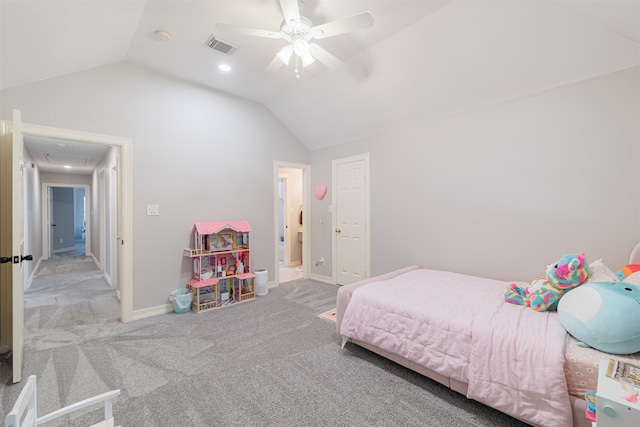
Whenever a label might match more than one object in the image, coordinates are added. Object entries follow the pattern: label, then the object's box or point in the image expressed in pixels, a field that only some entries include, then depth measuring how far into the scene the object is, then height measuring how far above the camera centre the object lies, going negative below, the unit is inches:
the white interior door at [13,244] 79.5 -10.1
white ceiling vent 107.3 +67.5
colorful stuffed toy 73.4 -19.9
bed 56.6 -33.7
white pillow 73.0 -17.8
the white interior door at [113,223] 167.6 -7.4
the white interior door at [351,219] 169.2 -5.6
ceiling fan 77.0 +54.6
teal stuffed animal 53.4 -22.3
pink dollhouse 141.6 -30.2
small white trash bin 163.5 -43.1
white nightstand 35.5 -26.4
